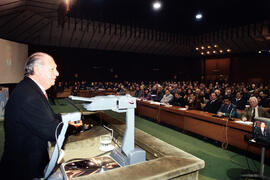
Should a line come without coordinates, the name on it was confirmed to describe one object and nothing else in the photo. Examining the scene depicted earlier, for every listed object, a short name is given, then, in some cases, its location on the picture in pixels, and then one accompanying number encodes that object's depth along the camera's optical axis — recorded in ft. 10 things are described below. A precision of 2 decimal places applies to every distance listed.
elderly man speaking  3.50
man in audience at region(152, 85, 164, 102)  27.86
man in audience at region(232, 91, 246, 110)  21.57
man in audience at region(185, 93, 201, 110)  21.36
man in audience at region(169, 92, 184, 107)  23.95
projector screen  23.45
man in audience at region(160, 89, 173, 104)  25.08
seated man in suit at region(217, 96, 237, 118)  16.27
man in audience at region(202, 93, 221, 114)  18.74
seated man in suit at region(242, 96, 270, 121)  14.88
